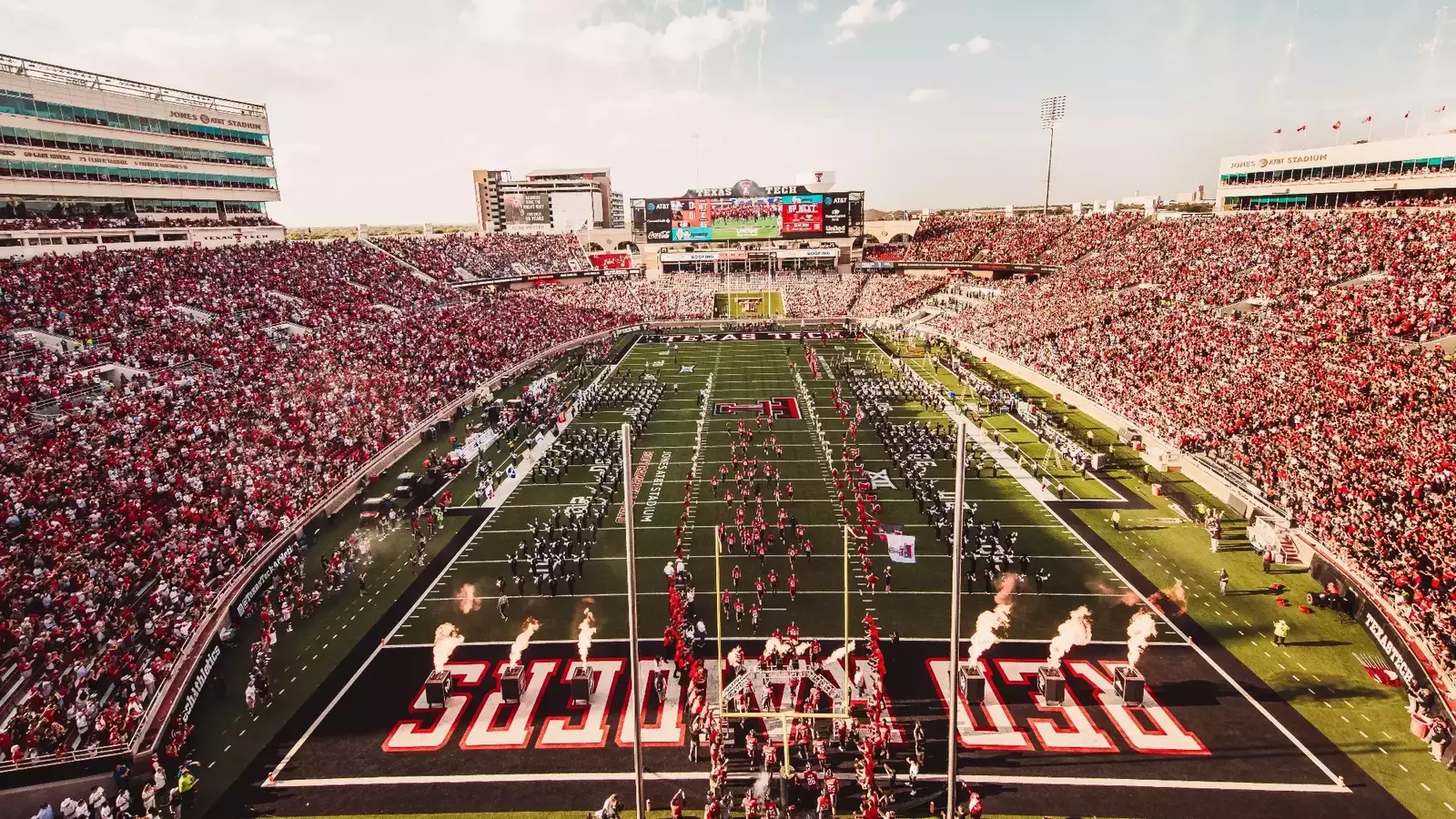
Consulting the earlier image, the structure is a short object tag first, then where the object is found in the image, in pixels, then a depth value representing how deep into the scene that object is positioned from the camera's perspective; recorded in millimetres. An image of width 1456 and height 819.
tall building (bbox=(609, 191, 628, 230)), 176125
